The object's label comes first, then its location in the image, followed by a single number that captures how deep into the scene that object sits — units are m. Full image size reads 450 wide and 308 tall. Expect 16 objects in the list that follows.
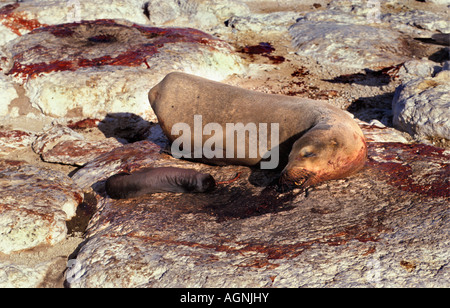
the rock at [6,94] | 7.98
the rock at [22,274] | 3.90
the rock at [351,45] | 9.25
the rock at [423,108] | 6.28
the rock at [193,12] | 11.74
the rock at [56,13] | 10.17
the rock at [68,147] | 6.61
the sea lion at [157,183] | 5.07
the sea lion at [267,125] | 4.50
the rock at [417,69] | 8.52
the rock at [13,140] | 7.07
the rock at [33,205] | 4.54
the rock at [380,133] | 5.87
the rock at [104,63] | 7.96
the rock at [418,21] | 10.71
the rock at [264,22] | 11.19
